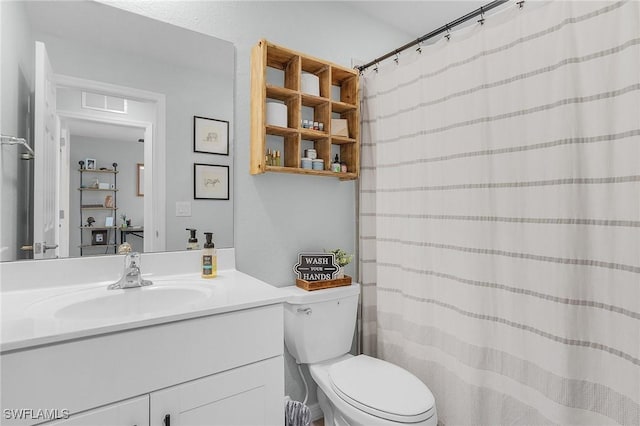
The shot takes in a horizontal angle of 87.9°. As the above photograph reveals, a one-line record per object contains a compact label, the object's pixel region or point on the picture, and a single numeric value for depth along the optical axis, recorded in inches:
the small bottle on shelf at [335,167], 74.2
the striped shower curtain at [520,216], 41.5
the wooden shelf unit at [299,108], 63.5
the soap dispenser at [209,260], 57.1
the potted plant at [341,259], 73.1
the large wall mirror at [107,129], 47.4
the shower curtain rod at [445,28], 52.7
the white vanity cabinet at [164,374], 31.2
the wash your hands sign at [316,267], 69.9
